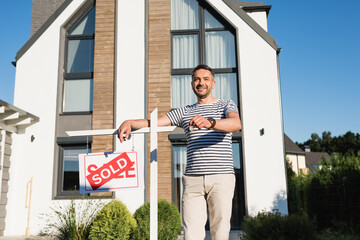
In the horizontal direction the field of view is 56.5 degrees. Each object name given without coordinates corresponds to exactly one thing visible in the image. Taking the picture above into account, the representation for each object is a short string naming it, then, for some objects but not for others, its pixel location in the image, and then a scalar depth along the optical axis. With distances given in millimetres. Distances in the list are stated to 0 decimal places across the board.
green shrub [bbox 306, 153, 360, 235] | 7207
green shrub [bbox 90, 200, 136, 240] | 6016
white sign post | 2439
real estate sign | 2523
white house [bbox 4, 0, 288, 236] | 8656
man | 2316
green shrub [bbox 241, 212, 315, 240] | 5141
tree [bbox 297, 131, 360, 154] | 54125
